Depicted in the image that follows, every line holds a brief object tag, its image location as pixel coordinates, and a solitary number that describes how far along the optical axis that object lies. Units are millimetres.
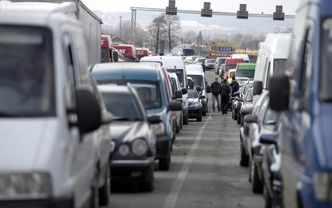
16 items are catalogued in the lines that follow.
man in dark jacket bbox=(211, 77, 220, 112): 45188
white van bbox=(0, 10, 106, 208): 7398
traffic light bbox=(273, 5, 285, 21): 84438
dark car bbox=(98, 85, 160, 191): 14219
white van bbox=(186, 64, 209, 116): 42056
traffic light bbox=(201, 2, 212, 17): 85062
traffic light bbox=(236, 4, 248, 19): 86206
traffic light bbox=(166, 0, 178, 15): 85062
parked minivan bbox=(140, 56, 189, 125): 37094
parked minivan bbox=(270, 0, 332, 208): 7430
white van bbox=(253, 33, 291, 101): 23750
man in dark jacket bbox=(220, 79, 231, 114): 44156
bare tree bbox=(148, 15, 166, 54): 139712
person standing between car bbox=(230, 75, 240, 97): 43594
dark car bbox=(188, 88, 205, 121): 38000
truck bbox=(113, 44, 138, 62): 64750
